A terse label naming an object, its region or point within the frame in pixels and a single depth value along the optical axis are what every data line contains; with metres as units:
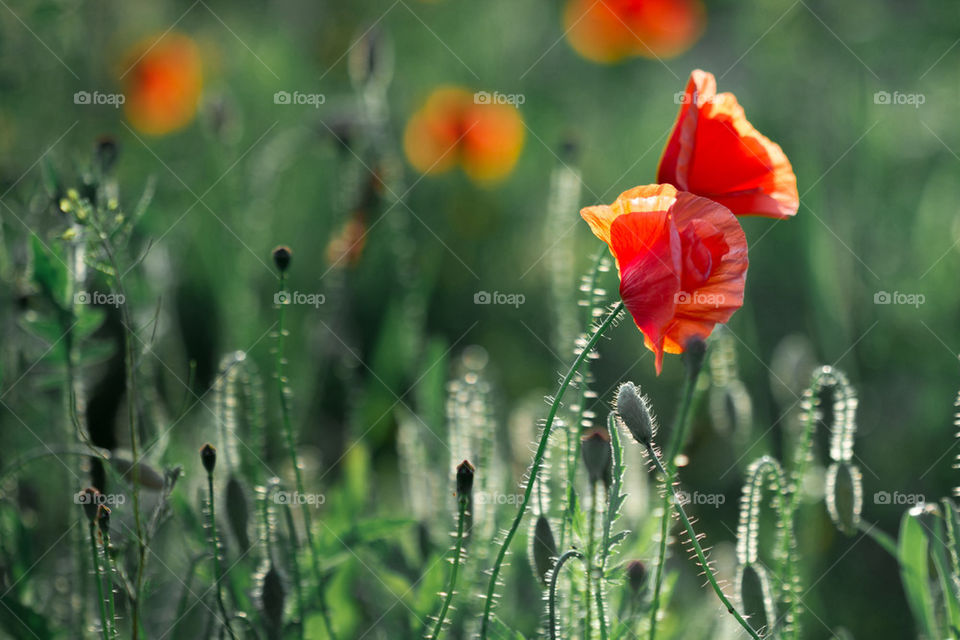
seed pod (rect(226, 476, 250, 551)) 1.46
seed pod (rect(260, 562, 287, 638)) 1.43
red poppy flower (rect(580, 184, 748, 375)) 1.40
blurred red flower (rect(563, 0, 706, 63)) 2.94
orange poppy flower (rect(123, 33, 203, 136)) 2.65
